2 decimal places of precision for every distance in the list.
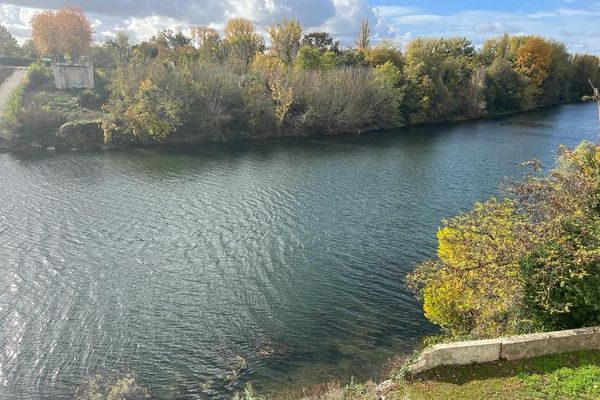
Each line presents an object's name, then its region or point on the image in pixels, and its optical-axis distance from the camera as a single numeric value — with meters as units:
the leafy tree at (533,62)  100.75
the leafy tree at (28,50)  92.94
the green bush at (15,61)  84.64
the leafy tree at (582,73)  121.94
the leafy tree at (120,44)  82.16
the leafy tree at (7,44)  91.50
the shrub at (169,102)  57.22
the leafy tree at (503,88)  92.38
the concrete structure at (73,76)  68.94
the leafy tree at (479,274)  14.84
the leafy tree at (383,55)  81.00
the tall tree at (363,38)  93.44
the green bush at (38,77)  68.94
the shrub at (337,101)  66.50
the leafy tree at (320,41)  85.81
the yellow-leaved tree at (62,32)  78.44
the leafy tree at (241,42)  69.99
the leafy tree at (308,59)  72.00
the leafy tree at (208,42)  75.26
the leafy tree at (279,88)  64.12
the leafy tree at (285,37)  83.75
